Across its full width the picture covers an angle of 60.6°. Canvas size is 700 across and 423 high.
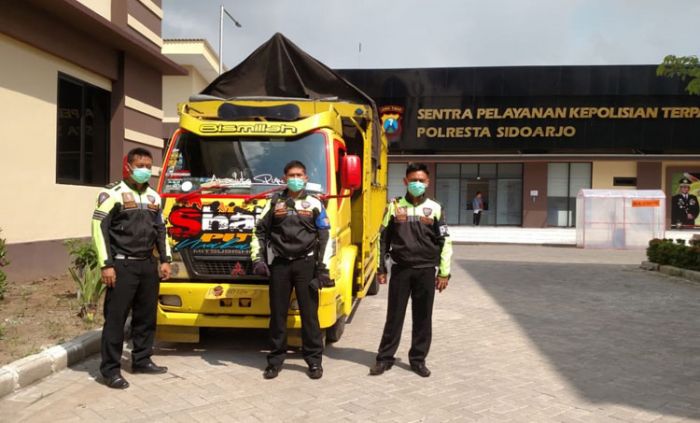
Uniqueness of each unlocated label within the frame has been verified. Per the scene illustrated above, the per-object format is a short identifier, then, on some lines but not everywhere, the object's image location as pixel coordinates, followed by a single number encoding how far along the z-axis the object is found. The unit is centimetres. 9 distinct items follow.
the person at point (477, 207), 2930
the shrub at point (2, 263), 713
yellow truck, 586
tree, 1191
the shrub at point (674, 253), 1324
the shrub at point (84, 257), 805
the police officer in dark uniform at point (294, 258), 537
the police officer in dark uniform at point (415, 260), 548
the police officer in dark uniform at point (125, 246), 505
